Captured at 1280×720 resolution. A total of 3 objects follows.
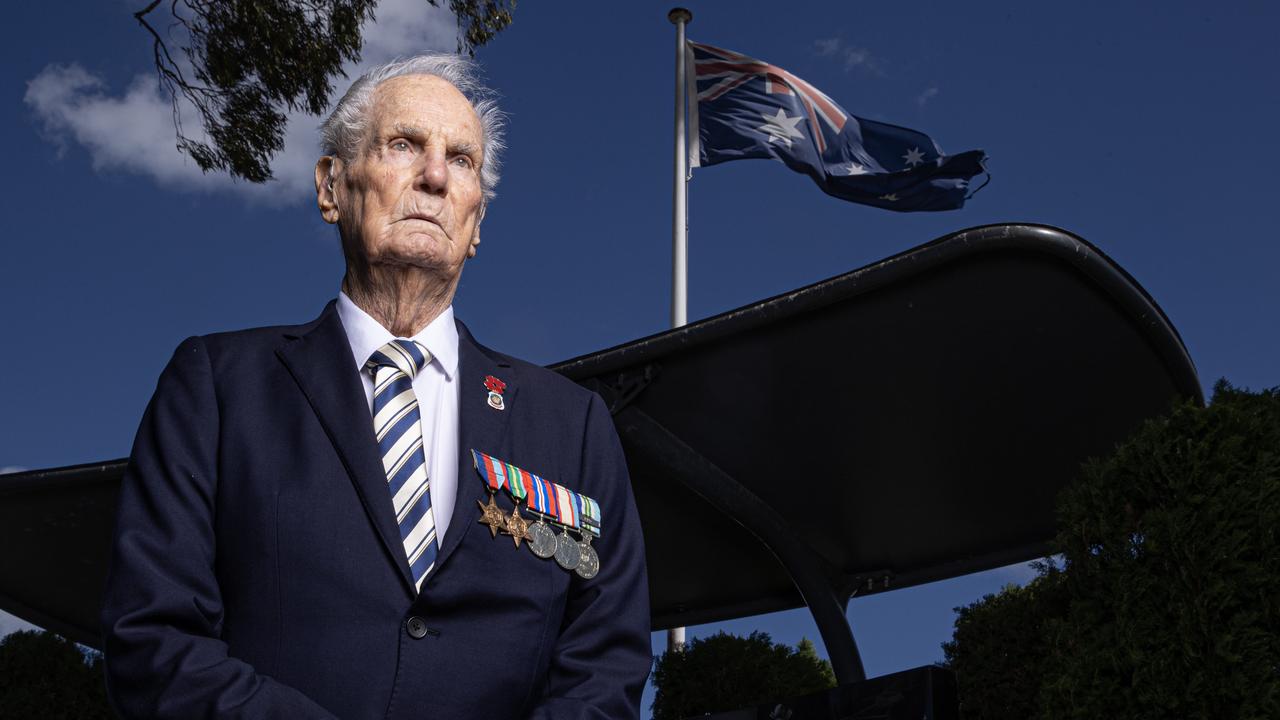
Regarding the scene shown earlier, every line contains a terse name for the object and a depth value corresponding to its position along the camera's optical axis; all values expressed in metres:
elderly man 2.18
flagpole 12.00
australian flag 12.82
